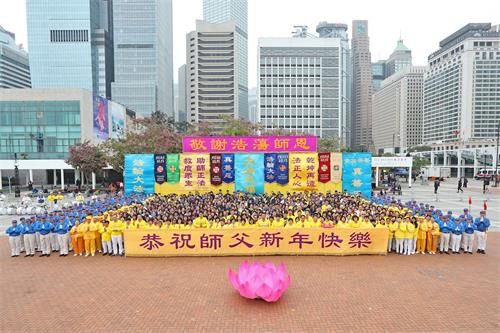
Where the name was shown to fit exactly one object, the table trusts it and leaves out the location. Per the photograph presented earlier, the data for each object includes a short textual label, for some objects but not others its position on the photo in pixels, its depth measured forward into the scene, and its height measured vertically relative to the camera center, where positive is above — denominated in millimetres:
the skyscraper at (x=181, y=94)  174150 +37188
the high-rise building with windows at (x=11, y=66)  96000 +30430
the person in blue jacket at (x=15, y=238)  9789 -2755
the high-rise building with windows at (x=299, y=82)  79188 +19436
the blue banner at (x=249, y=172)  18734 -1085
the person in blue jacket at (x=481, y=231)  9781 -2544
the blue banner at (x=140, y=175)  19234 -1285
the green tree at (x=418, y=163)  48797 -1418
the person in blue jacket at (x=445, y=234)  9758 -2630
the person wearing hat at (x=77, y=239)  9789 -2771
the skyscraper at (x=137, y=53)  92500 +31863
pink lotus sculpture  6316 -2734
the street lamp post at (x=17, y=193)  28141 -3586
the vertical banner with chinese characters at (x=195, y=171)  18766 -1017
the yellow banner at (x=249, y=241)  9484 -2762
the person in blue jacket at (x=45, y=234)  9844 -2628
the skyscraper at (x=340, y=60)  82875 +30681
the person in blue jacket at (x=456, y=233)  9711 -2591
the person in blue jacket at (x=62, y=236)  9742 -2644
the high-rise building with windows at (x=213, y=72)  93750 +26390
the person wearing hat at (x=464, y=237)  9958 -2768
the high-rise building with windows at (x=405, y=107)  118312 +19223
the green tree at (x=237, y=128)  31550 +3071
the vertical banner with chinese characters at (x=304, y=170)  18688 -962
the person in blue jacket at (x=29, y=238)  9883 -2743
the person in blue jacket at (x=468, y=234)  9719 -2631
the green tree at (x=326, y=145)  40531 +1353
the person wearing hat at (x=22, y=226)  9943 -2370
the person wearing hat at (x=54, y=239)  10163 -2885
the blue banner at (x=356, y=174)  18719 -1223
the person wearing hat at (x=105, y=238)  9844 -2738
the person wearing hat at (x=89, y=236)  9812 -2663
